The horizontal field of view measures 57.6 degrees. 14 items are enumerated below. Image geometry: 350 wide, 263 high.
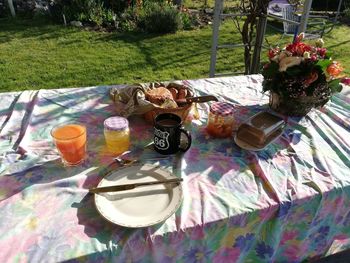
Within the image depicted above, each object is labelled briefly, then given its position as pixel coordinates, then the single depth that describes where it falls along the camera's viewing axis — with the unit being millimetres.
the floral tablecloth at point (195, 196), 930
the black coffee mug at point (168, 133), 1199
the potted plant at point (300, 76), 1417
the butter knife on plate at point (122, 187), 1039
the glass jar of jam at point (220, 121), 1370
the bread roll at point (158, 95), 1430
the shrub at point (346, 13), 7087
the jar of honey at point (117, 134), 1238
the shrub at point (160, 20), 5453
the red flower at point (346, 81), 1543
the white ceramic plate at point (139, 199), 968
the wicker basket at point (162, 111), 1354
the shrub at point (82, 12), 5672
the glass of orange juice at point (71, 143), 1144
